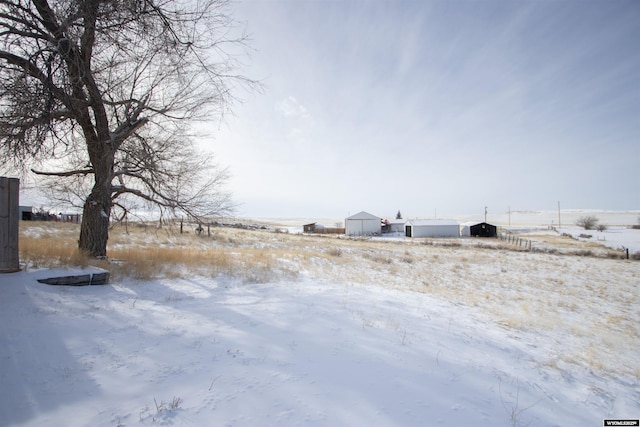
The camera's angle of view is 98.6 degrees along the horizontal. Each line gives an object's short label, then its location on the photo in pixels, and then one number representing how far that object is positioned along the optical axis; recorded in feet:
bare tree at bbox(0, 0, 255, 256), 11.25
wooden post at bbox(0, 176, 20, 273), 17.11
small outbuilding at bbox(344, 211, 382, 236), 183.21
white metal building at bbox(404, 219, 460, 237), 163.73
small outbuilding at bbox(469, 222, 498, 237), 166.20
